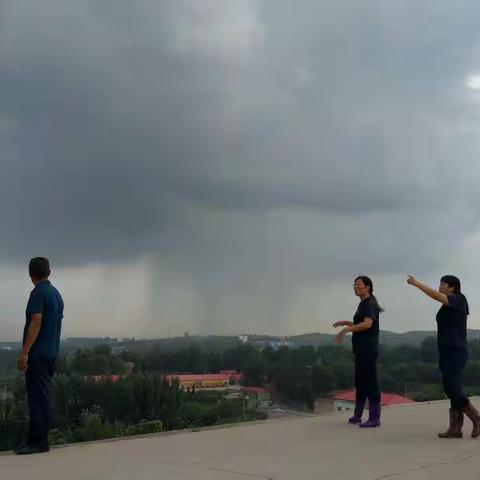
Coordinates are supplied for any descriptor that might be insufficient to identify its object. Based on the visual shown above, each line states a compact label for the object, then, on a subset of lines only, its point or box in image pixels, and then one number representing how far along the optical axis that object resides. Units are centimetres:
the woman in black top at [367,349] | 790
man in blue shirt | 593
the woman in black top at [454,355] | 707
